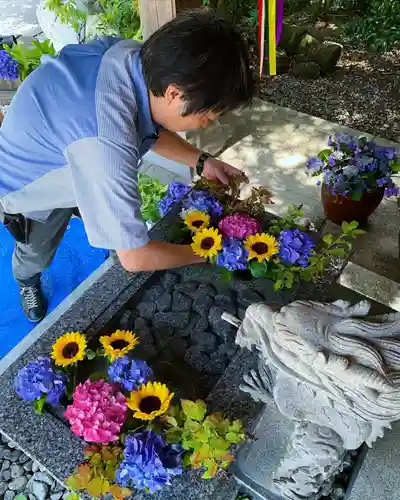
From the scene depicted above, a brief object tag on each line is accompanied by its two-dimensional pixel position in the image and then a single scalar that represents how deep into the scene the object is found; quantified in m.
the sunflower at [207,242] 1.97
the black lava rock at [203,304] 2.07
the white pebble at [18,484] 2.14
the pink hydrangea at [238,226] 2.08
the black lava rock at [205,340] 1.96
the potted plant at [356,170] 2.73
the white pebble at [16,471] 2.17
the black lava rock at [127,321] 2.01
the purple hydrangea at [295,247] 2.03
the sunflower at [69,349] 1.77
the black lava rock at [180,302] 2.08
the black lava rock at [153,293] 2.12
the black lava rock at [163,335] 1.98
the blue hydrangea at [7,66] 3.11
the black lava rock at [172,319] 2.03
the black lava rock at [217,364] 1.90
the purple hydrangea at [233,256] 2.01
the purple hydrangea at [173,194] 2.43
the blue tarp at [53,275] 2.91
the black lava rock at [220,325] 1.99
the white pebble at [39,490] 2.10
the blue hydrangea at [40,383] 1.71
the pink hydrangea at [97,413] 1.56
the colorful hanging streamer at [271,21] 2.26
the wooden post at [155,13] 2.58
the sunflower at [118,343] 1.78
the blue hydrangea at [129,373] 1.68
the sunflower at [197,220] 2.13
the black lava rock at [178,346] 1.95
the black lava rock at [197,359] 1.91
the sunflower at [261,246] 2.02
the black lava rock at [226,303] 2.06
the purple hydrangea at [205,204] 2.20
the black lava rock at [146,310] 2.06
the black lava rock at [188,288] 2.13
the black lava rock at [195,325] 2.02
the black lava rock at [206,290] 2.12
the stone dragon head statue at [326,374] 1.26
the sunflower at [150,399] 1.61
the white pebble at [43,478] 2.15
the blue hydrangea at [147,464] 1.50
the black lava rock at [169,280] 2.16
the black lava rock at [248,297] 2.08
